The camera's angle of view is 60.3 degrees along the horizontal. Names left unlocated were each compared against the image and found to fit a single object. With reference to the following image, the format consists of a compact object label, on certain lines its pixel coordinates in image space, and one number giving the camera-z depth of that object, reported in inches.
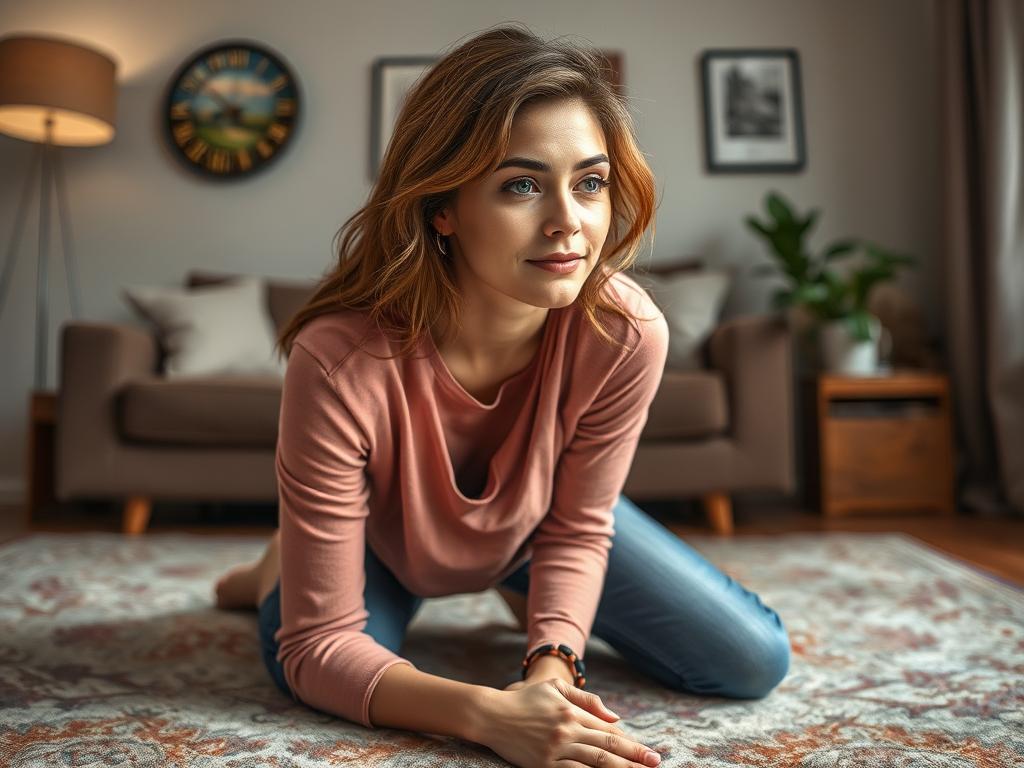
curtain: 115.4
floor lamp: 119.1
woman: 37.9
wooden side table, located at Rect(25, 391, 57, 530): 106.9
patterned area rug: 38.8
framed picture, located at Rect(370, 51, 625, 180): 142.5
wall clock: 140.4
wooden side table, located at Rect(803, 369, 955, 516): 113.9
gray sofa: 99.0
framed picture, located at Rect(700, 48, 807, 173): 141.3
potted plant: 116.8
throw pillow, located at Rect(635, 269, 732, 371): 118.2
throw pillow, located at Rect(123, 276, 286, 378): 114.0
